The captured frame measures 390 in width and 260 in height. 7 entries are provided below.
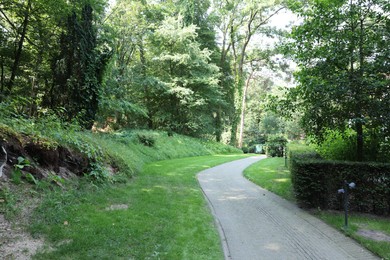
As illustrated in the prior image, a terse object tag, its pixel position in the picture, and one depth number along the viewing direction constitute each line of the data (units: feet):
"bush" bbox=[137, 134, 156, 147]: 53.29
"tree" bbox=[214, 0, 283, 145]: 95.25
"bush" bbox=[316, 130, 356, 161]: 27.54
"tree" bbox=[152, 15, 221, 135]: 75.77
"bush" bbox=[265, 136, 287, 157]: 76.33
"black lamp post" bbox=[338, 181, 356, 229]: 16.80
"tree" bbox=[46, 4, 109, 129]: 36.14
